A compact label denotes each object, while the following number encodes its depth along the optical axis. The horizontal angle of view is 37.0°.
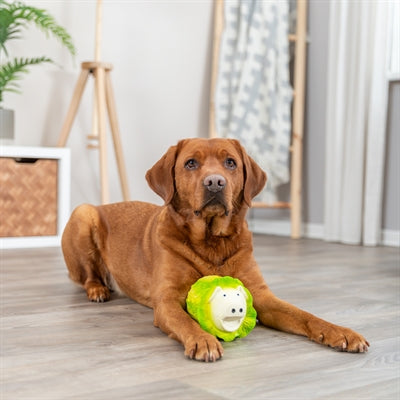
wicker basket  3.62
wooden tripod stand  3.87
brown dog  1.65
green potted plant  3.64
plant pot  3.68
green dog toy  1.58
